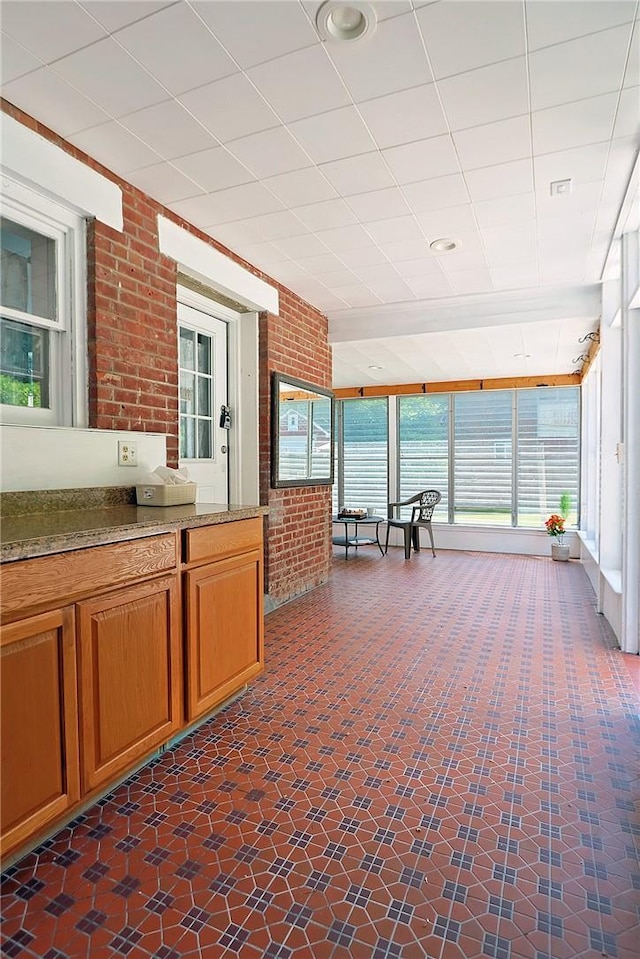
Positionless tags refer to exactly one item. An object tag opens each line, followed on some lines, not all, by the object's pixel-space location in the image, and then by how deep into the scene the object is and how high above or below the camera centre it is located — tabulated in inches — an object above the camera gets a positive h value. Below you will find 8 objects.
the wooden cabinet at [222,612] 83.4 -25.2
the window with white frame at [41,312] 87.4 +28.0
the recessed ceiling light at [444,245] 136.4 +59.8
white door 145.6 +20.2
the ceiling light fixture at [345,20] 66.0 +58.5
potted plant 265.0 -36.6
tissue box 95.0 -4.7
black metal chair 276.8 -28.6
